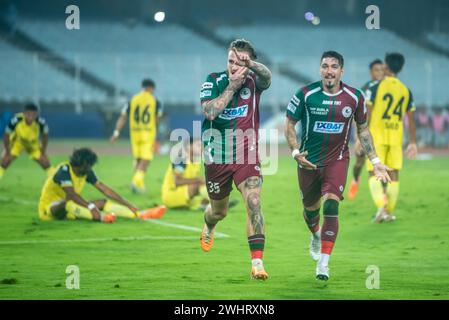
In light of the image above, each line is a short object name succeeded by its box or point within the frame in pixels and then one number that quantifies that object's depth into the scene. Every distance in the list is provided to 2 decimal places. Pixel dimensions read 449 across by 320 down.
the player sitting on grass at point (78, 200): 15.75
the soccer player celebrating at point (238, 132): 10.84
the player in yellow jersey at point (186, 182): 17.95
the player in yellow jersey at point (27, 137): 21.80
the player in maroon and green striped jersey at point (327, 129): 11.52
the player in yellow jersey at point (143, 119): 22.89
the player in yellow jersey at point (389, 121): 16.64
